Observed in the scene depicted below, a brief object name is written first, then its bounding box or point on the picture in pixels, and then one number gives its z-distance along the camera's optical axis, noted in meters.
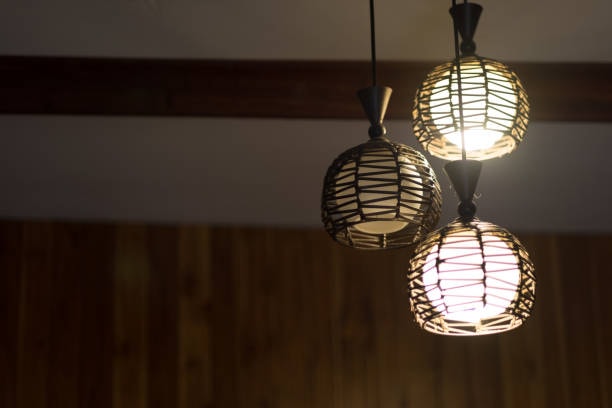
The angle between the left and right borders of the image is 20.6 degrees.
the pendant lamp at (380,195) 2.75
